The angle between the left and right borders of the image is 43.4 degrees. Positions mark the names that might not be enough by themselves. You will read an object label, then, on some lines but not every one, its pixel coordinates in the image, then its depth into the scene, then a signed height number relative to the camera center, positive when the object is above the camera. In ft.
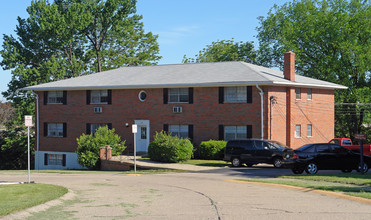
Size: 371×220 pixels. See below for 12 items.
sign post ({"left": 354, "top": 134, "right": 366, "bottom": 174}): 67.21 -1.71
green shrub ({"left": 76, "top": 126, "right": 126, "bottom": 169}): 104.53 -4.26
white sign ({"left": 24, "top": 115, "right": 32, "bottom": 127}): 66.91 +0.93
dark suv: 87.35 -4.89
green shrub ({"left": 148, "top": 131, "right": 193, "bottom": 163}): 97.66 -4.74
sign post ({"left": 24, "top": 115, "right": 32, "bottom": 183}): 66.91 +0.93
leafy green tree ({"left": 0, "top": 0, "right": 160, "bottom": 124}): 161.38 +31.89
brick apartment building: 106.73 +5.25
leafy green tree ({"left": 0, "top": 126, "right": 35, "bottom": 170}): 158.81 -7.39
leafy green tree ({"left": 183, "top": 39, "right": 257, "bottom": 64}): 194.39 +32.38
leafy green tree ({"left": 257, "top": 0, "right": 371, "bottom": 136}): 153.99 +28.40
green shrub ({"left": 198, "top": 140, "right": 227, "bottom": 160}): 104.53 -5.13
